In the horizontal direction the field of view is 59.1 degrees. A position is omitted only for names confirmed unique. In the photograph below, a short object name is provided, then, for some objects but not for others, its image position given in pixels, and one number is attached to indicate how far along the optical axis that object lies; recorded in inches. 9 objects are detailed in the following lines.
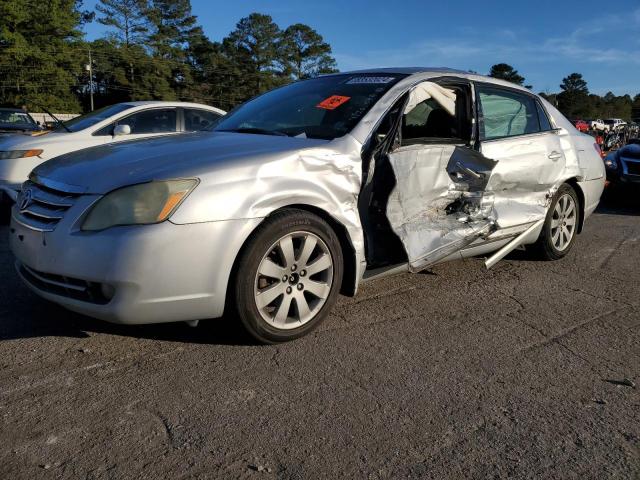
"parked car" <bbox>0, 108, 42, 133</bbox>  482.0
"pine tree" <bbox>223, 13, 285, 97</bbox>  3078.0
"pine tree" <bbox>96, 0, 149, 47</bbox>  2615.7
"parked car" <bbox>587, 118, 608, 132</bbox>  1643.5
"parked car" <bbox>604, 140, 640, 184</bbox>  359.6
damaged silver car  107.1
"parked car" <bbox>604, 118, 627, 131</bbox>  2150.6
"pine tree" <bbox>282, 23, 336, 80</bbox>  3225.9
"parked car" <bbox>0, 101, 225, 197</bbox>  255.1
